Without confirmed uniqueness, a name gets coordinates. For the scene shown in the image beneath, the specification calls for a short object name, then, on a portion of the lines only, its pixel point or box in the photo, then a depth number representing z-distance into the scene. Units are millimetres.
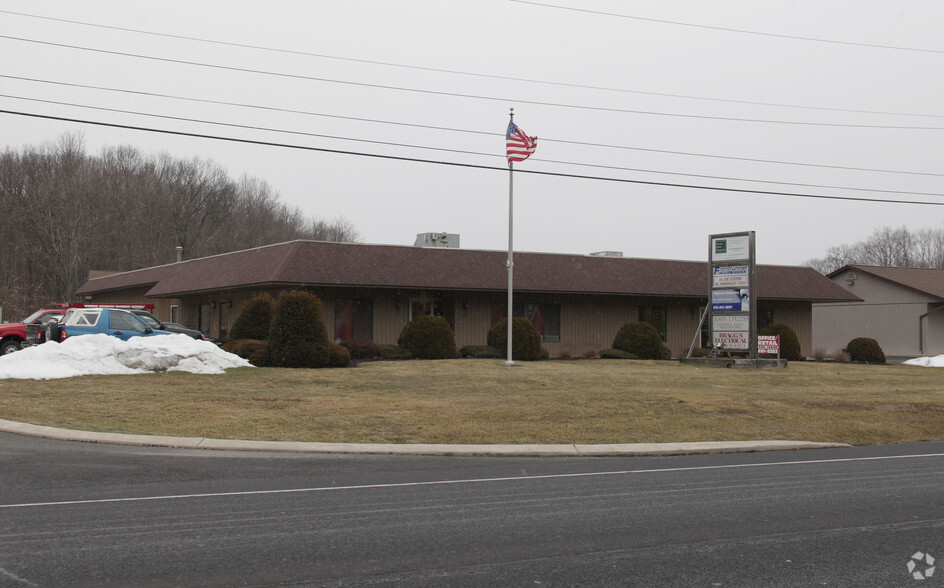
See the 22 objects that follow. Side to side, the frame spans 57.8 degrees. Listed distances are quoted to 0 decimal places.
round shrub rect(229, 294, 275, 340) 29203
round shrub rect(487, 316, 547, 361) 33281
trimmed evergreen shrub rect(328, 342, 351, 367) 27727
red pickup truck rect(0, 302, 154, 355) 26750
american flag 27875
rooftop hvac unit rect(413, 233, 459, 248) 40062
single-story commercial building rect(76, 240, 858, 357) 33562
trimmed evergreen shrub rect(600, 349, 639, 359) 35156
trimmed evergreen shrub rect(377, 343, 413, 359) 32094
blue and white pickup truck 25969
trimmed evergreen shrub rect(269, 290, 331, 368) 26719
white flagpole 28359
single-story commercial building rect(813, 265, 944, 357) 45531
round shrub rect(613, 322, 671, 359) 35750
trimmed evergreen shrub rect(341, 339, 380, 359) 31891
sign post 30328
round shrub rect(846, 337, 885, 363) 38719
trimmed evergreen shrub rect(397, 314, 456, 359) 31797
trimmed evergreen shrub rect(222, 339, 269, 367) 26703
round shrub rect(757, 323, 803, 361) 36156
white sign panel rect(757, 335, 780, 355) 30734
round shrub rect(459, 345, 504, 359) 33688
